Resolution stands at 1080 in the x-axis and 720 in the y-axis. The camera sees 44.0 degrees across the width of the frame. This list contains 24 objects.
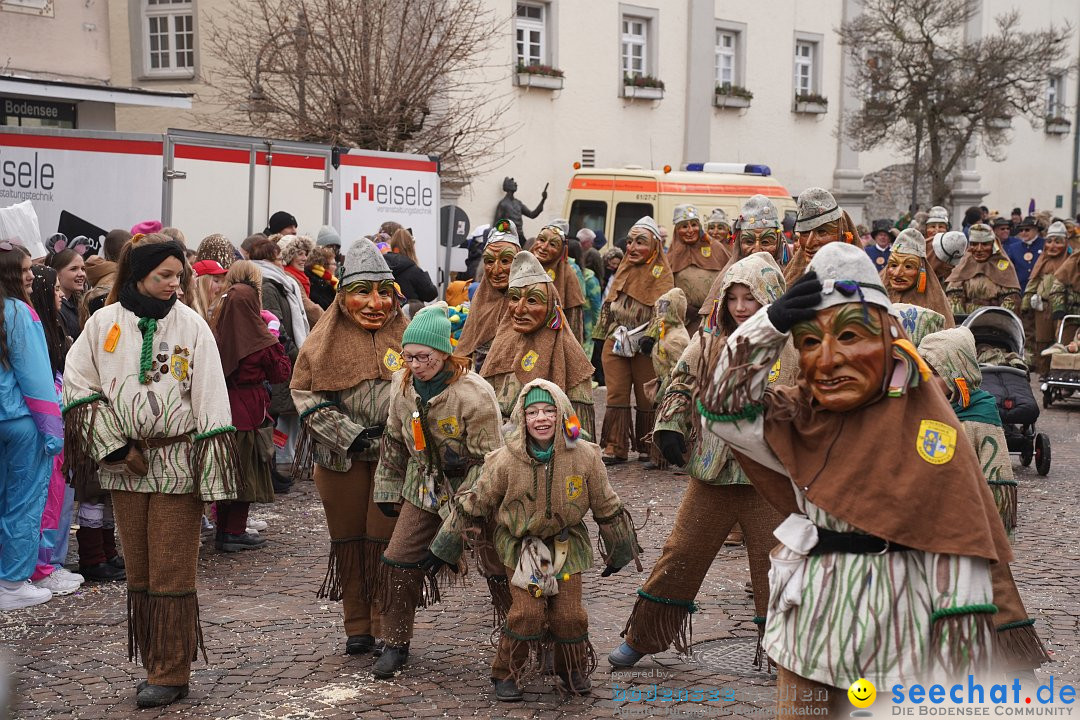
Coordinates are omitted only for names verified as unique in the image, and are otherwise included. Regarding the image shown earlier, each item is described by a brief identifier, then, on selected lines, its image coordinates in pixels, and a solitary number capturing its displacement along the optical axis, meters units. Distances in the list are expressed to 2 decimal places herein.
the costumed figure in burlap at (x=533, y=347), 7.44
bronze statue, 20.80
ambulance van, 18.22
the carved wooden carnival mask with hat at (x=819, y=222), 7.64
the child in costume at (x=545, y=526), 5.62
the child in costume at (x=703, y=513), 5.74
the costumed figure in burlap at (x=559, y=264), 10.12
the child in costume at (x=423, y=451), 5.95
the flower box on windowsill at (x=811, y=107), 29.30
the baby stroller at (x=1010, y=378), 8.96
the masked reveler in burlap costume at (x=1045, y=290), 16.58
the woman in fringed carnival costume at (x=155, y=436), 5.69
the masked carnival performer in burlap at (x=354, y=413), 6.26
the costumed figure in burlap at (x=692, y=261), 12.30
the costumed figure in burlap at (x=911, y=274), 7.68
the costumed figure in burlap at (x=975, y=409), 6.30
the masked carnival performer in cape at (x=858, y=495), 3.57
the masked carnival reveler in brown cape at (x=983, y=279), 13.34
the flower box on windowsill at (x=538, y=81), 23.64
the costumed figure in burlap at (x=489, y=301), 8.63
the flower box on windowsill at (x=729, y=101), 27.38
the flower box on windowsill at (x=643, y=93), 25.70
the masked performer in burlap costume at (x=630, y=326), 11.27
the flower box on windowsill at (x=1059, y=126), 35.56
